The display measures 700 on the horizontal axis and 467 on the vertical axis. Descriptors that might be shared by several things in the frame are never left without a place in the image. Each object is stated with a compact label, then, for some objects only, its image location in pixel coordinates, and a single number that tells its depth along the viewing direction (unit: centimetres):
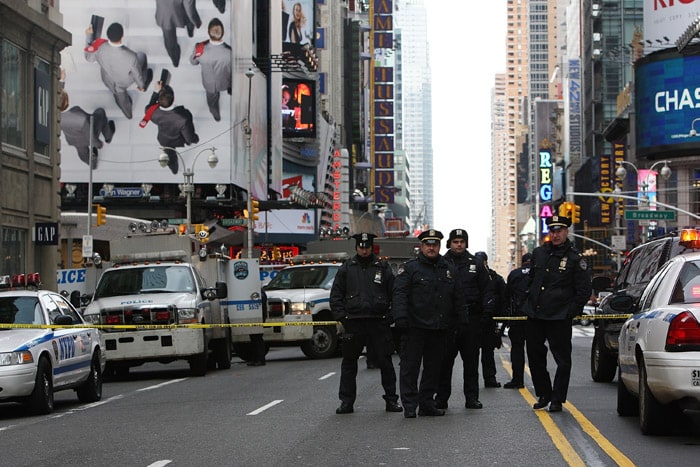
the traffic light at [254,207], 5292
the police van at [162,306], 2238
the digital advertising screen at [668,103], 8981
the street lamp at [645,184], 8581
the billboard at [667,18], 9026
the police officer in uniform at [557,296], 1421
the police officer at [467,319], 1493
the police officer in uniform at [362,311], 1470
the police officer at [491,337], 1820
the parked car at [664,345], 1079
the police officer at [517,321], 1819
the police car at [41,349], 1541
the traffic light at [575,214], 7154
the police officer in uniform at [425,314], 1402
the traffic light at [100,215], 4819
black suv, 1659
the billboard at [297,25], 10522
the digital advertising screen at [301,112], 10425
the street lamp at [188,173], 5022
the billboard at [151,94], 7731
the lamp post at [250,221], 5375
